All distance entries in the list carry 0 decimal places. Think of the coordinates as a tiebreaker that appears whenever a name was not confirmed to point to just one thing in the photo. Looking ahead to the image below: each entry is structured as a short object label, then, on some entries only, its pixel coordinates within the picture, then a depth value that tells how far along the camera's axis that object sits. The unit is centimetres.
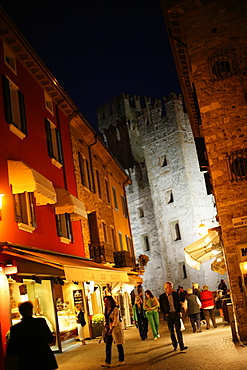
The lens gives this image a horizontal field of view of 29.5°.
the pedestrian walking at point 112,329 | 1029
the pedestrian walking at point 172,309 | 1151
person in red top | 1630
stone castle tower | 4081
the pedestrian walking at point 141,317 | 1559
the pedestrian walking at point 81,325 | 1579
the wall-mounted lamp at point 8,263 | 1045
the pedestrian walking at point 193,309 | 1571
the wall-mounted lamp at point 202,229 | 1907
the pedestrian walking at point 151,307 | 1477
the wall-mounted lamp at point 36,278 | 1231
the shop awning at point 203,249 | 1522
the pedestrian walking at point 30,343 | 537
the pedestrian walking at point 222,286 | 2491
